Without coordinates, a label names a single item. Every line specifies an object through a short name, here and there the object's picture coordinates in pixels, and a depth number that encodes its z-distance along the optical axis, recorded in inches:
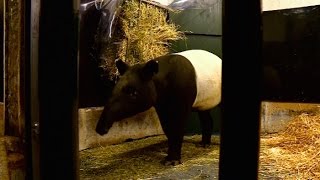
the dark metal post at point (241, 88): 28.9
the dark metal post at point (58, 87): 34.1
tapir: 143.4
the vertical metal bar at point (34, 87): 35.3
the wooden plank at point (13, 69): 64.3
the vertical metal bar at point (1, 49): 90.2
